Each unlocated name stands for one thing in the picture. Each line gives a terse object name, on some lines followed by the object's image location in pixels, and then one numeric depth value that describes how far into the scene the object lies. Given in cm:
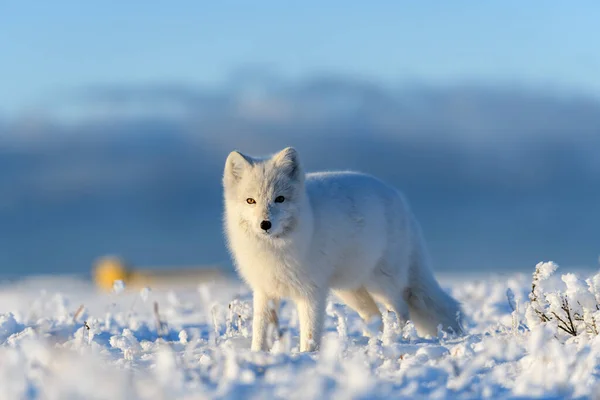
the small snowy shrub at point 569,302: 903
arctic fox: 981
